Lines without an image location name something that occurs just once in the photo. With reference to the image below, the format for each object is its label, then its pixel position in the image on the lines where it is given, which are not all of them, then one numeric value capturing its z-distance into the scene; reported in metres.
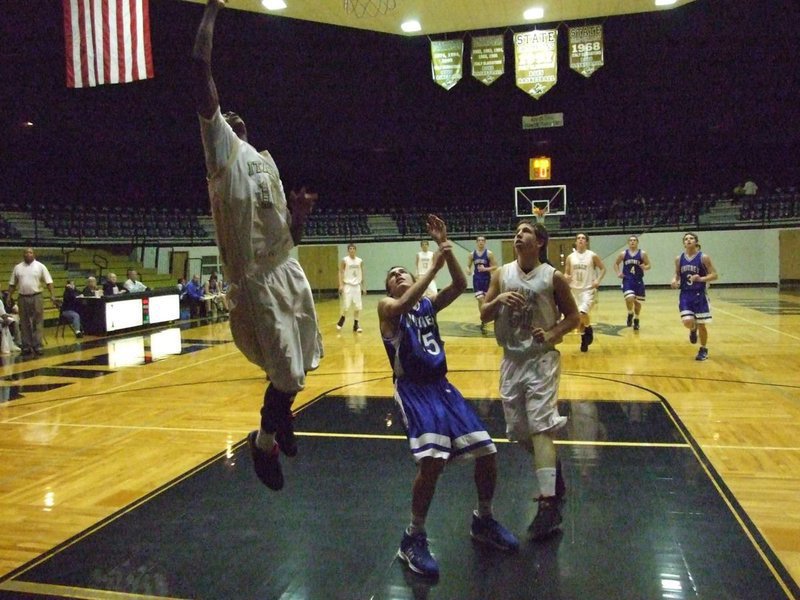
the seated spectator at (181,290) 16.22
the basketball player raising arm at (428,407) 3.00
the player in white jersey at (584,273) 10.16
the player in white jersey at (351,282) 12.51
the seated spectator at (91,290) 13.47
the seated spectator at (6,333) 10.66
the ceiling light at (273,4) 11.01
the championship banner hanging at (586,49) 12.80
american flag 7.16
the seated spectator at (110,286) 13.60
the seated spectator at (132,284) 14.59
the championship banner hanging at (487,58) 13.00
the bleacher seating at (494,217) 21.59
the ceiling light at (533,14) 11.84
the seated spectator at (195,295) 16.41
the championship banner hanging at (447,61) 13.17
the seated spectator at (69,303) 13.16
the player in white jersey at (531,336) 3.49
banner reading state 12.87
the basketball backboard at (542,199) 20.16
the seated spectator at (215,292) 16.83
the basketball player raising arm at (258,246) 2.56
